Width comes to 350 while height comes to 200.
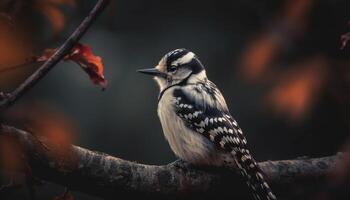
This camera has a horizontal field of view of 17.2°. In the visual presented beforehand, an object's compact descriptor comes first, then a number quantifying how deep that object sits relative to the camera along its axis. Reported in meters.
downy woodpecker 8.06
